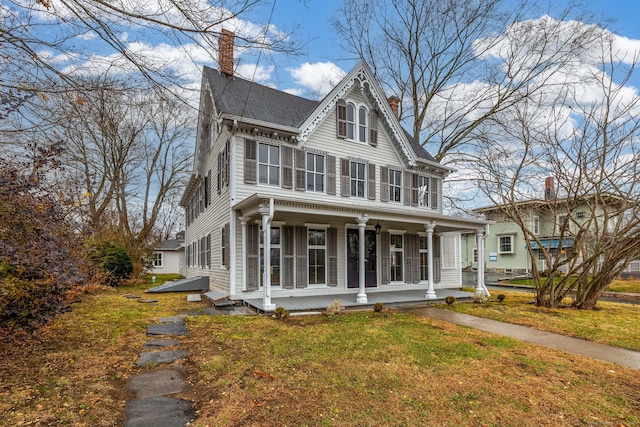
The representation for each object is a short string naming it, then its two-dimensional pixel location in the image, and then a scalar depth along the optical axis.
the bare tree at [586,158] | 9.49
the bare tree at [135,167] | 19.41
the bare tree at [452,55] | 16.33
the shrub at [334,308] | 8.84
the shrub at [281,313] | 8.22
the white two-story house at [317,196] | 10.44
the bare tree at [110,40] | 3.97
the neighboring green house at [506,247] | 24.91
